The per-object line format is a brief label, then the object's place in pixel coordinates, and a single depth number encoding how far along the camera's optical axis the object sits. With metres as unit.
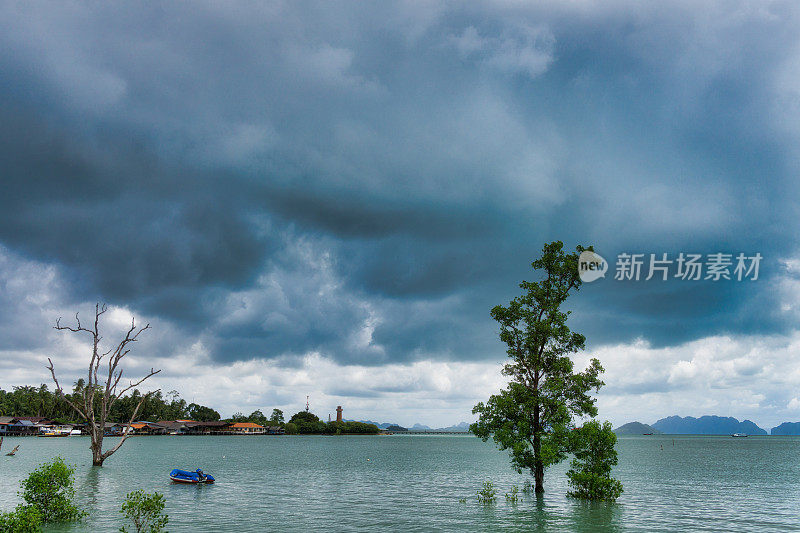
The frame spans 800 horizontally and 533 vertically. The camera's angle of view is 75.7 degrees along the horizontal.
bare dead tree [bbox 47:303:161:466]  64.94
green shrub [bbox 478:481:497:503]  48.71
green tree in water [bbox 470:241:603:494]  41.53
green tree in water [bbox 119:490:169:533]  24.98
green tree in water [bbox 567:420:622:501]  42.31
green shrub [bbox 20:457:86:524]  32.00
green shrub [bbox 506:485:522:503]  47.50
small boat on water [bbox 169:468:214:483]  61.19
